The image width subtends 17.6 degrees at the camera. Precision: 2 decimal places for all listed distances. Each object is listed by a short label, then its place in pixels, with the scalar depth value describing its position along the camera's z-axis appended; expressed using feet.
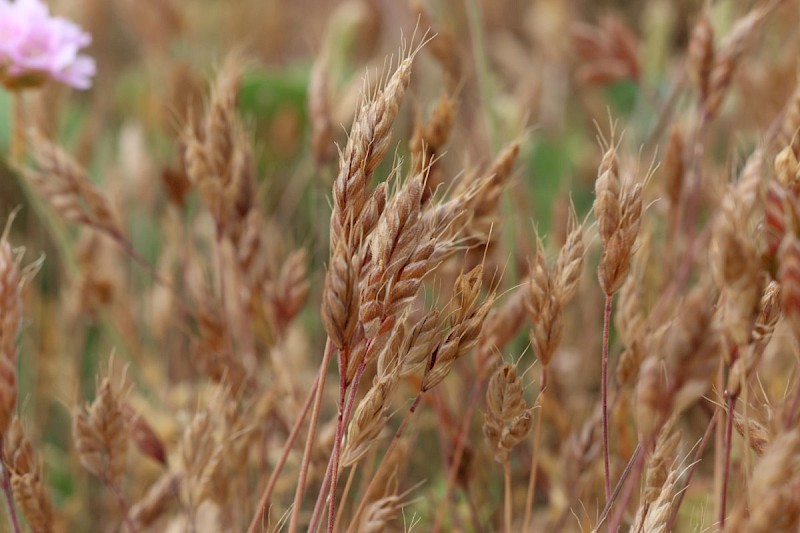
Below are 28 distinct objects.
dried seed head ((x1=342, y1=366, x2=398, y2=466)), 0.99
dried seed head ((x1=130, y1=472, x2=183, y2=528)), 1.14
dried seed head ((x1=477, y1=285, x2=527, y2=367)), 1.11
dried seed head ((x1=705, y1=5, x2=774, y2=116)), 1.18
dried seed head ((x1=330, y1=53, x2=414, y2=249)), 0.99
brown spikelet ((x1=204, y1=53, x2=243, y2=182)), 1.12
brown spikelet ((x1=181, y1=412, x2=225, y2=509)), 1.07
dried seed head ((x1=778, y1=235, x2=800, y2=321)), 0.94
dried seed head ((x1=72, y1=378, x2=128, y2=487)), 1.07
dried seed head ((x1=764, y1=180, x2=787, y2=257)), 0.96
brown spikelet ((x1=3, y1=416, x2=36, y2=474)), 1.04
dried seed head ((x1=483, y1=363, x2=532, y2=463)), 1.03
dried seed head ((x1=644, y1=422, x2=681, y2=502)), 1.01
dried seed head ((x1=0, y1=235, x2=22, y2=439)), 1.03
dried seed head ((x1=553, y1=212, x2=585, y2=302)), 1.03
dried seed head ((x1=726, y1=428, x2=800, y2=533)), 0.93
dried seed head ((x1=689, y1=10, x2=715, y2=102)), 1.18
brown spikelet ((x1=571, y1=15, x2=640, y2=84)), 1.48
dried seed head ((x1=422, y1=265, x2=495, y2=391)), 1.00
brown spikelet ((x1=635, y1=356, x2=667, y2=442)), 0.94
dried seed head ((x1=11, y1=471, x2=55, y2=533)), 1.05
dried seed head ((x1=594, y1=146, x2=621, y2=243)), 1.01
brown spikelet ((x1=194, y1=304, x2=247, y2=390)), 1.17
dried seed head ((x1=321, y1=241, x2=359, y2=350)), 0.97
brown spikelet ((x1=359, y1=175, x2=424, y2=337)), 0.98
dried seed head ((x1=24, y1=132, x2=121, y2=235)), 1.17
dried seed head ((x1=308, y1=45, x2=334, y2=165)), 1.22
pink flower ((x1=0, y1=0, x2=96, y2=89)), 1.19
